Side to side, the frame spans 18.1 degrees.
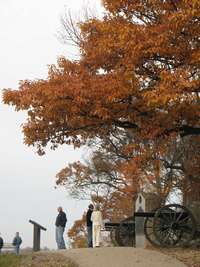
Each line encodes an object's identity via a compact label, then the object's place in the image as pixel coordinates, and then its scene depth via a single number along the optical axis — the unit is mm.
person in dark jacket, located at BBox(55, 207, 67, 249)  22497
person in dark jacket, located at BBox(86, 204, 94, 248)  22319
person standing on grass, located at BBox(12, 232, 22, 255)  27000
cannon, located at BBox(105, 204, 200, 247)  19781
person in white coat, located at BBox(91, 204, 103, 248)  20641
